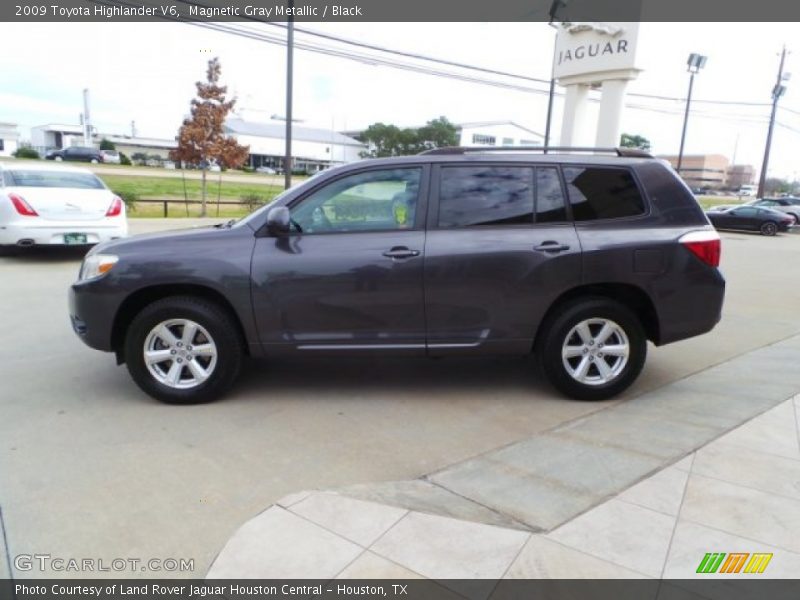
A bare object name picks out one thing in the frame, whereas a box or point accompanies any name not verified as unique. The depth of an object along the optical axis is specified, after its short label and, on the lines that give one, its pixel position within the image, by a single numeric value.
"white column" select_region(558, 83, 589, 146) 23.31
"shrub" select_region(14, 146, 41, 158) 55.95
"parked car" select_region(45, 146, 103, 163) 57.19
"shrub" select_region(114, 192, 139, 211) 19.02
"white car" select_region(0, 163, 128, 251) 9.09
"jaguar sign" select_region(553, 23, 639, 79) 20.50
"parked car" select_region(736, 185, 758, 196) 98.20
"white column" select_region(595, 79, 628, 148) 21.28
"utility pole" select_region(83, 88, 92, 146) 82.69
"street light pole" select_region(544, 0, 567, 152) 21.83
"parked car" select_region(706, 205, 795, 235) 25.22
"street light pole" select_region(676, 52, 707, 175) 36.94
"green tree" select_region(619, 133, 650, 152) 91.94
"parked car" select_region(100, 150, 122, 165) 67.69
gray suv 4.17
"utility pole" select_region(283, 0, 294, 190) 15.71
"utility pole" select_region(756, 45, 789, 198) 38.72
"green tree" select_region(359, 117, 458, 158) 78.38
